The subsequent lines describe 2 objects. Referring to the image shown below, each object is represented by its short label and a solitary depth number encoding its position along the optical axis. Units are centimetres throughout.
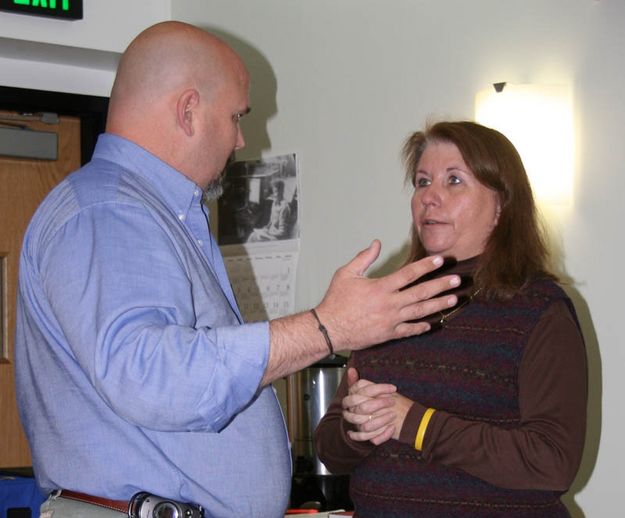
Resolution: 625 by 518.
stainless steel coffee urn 258
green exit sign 328
